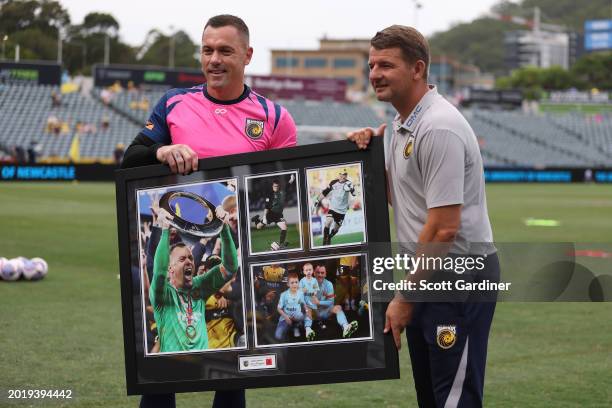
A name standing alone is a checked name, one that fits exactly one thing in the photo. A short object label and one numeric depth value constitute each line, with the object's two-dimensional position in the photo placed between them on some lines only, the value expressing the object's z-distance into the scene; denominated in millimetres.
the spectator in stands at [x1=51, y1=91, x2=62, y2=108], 60938
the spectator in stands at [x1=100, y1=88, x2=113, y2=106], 65250
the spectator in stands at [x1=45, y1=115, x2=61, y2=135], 56719
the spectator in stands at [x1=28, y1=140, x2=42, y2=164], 46988
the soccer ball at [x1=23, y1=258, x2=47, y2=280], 13492
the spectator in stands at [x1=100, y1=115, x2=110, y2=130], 59562
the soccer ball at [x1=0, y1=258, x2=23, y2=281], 13375
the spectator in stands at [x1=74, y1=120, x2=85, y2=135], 57562
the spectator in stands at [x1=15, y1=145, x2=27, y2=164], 47906
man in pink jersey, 4684
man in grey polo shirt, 4109
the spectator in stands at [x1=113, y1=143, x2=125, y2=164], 48331
